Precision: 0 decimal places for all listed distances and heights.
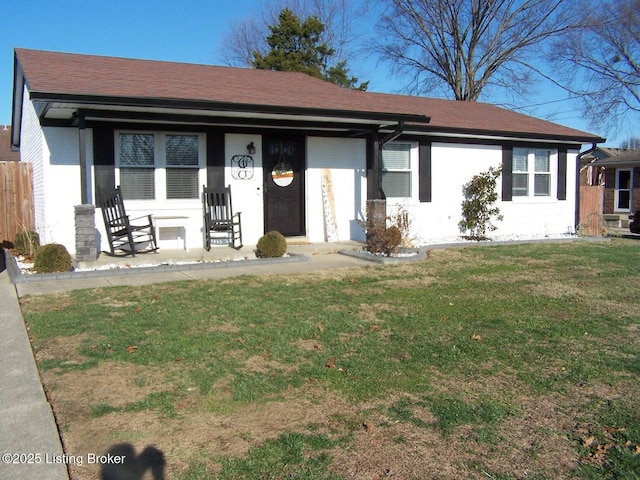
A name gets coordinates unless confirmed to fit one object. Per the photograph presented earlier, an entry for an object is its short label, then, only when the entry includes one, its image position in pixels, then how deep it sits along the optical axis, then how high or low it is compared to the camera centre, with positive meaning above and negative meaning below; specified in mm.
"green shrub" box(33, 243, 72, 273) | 8320 -730
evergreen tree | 26547 +8023
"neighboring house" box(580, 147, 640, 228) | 27109 +1477
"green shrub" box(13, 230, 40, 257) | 10750 -620
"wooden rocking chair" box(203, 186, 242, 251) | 10906 -110
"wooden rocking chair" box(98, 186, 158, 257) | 9906 -304
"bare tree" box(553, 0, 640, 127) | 27734 +8639
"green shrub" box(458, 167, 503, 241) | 13977 +129
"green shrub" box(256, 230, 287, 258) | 9875 -635
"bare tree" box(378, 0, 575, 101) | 28125 +8971
